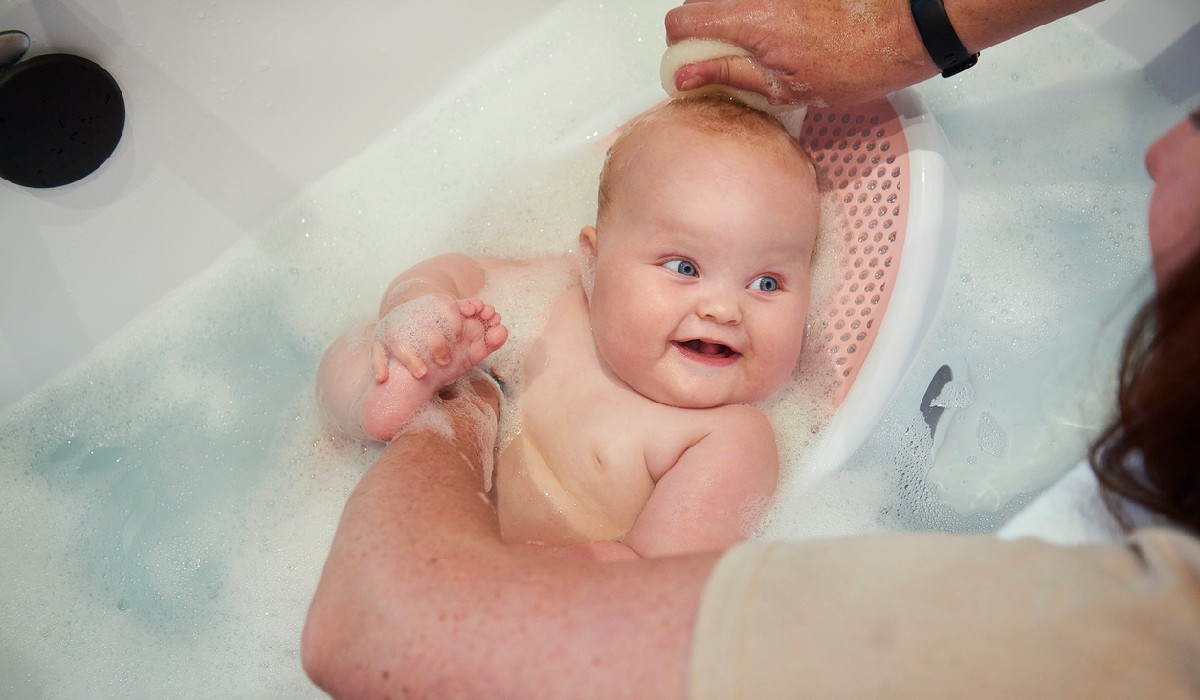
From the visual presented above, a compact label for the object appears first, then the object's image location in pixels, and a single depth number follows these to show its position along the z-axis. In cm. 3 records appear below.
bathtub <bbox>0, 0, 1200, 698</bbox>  116
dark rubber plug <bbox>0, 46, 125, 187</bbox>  102
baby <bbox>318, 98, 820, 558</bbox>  101
